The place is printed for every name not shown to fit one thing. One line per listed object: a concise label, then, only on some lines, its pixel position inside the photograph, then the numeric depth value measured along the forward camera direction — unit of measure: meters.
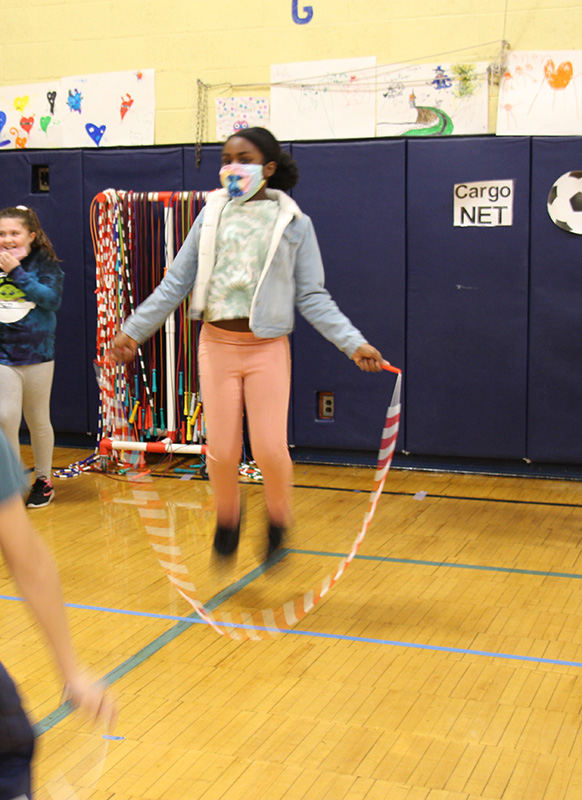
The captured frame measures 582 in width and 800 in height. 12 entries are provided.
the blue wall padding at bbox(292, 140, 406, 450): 5.44
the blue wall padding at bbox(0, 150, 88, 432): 6.00
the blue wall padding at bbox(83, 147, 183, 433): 5.79
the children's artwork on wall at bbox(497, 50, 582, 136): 5.14
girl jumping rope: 2.97
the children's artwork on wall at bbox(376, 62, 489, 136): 5.31
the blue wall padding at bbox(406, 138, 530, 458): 5.29
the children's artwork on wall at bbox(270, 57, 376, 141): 5.48
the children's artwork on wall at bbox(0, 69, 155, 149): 5.93
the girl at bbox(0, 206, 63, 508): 4.40
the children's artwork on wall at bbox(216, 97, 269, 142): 5.68
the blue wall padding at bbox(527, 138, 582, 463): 5.17
